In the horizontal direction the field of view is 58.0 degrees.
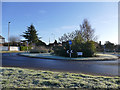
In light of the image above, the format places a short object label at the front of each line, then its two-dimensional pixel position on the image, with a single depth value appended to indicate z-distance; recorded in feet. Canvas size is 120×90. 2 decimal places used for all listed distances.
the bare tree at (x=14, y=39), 208.66
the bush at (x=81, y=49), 59.26
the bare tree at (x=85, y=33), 85.07
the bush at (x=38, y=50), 97.02
